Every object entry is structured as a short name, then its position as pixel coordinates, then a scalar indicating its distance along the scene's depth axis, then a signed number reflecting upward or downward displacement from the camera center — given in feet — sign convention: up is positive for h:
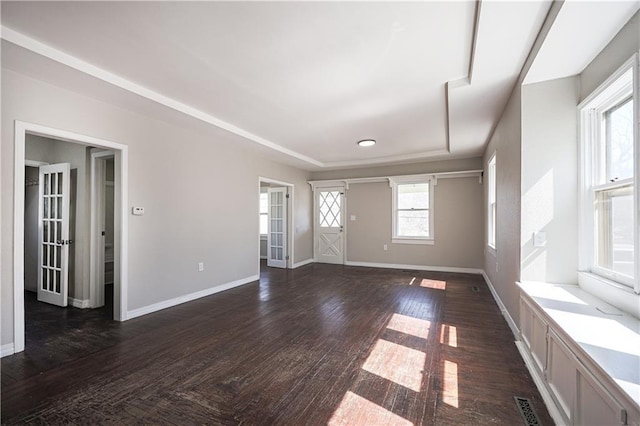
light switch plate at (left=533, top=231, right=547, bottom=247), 7.82 -0.72
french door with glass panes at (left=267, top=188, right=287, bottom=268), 23.15 -1.34
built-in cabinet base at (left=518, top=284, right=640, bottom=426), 3.65 -2.37
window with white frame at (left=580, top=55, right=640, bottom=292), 5.54 +0.80
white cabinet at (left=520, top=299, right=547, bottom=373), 6.43 -3.12
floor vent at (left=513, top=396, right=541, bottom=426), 5.53 -4.20
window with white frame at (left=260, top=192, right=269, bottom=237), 27.12 +0.04
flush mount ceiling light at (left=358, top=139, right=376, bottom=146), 16.56 +4.36
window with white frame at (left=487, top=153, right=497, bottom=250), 14.91 +0.75
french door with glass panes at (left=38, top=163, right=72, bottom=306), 12.25 -0.95
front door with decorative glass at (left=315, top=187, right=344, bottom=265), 24.86 -1.07
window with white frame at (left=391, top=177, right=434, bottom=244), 21.71 +0.29
